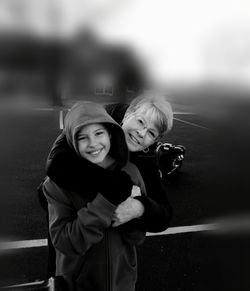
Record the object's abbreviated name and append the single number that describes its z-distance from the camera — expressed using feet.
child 1.50
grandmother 1.53
